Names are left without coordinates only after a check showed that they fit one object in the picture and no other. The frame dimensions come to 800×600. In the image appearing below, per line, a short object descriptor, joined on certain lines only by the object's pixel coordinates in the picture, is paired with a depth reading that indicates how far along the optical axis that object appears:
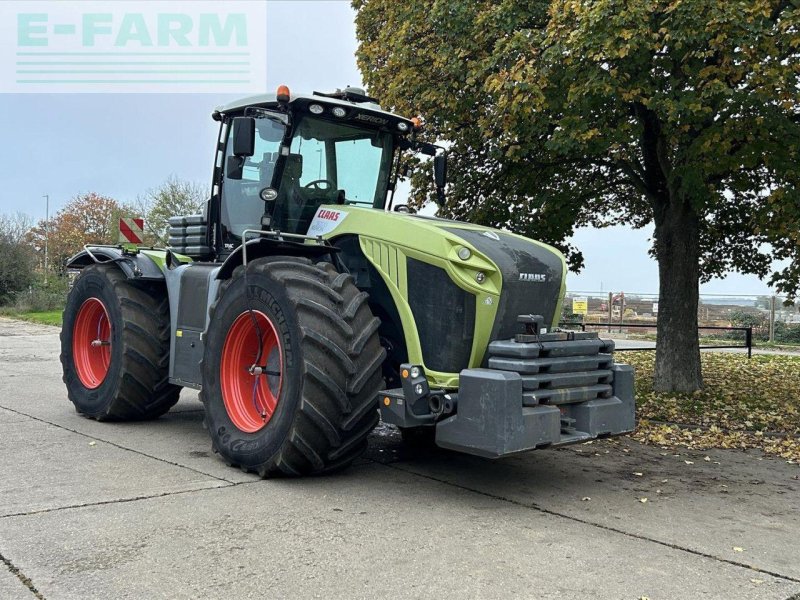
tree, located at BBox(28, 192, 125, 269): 46.97
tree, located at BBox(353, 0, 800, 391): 7.65
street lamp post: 46.47
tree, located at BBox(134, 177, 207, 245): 31.62
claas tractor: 5.32
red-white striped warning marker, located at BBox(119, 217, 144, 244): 11.49
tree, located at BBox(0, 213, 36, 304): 33.34
